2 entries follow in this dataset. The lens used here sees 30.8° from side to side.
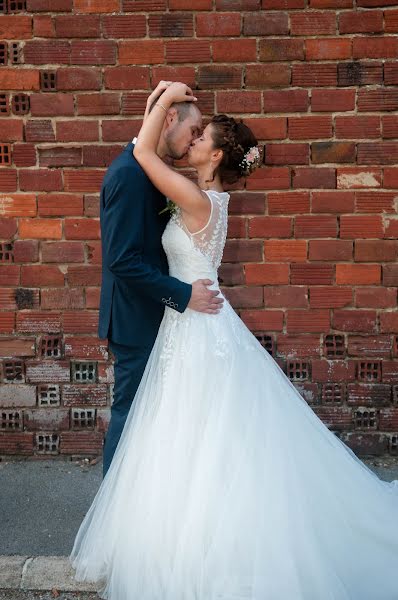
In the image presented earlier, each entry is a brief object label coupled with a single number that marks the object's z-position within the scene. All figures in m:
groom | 2.81
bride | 2.62
